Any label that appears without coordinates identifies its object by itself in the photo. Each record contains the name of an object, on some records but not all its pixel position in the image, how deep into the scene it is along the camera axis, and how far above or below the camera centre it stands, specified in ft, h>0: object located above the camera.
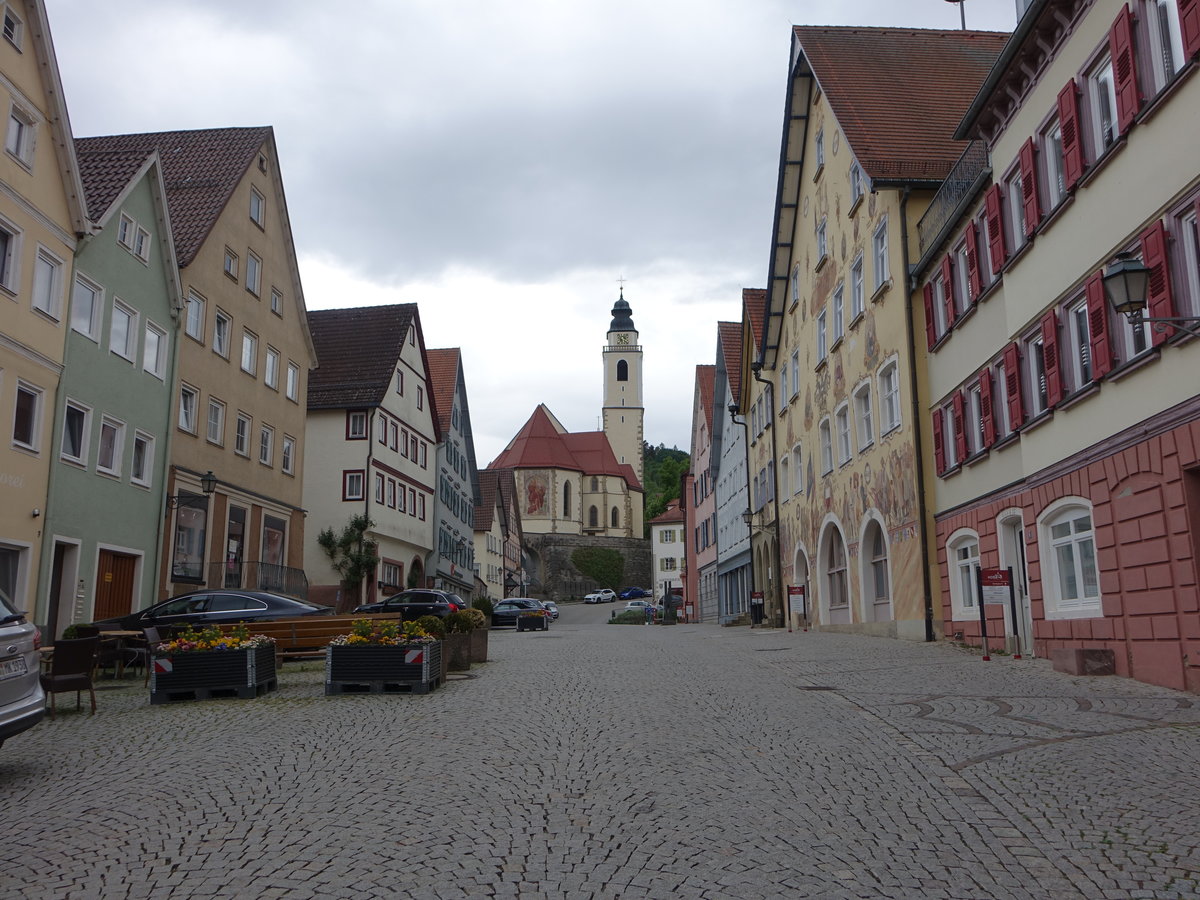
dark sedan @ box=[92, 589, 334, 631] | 64.34 +1.99
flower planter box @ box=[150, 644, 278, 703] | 43.91 -1.17
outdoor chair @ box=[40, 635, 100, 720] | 37.68 -0.69
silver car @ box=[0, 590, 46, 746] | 27.91 -0.75
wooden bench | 62.28 +0.57
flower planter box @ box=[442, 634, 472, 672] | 54.85 -0.45
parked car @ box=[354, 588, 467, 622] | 102.99 +3.65
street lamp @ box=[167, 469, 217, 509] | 82.58 +11.45
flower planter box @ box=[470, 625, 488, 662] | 62.64 -0.21
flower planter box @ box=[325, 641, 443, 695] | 43.73 -0.92
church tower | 424.05 +91.02
